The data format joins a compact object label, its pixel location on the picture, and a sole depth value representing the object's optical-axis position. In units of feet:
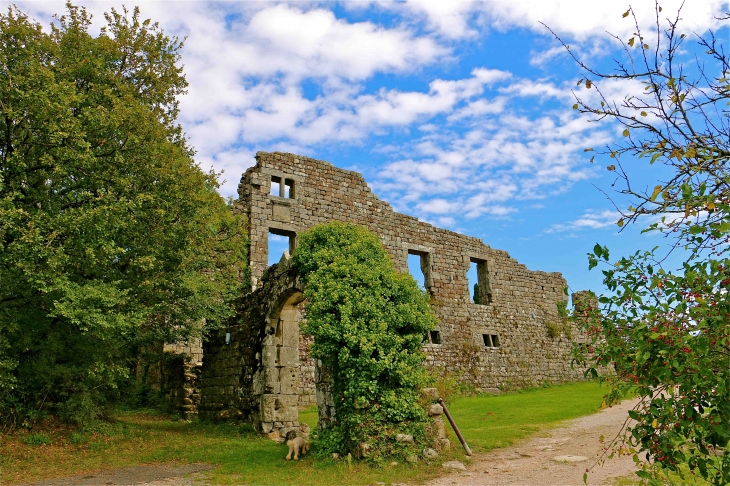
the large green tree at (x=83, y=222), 30.55
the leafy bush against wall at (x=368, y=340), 28.48
